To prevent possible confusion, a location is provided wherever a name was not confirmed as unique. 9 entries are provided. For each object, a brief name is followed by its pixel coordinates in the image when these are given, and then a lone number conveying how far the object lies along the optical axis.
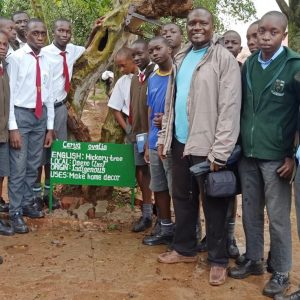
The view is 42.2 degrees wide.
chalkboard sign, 4.50
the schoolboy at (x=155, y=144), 3.60
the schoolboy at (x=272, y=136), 2.89
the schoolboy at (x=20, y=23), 4.79
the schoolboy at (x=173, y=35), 4.03
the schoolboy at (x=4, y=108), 3.83
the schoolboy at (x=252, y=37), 3.75
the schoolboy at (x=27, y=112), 4.04
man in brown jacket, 3.02
